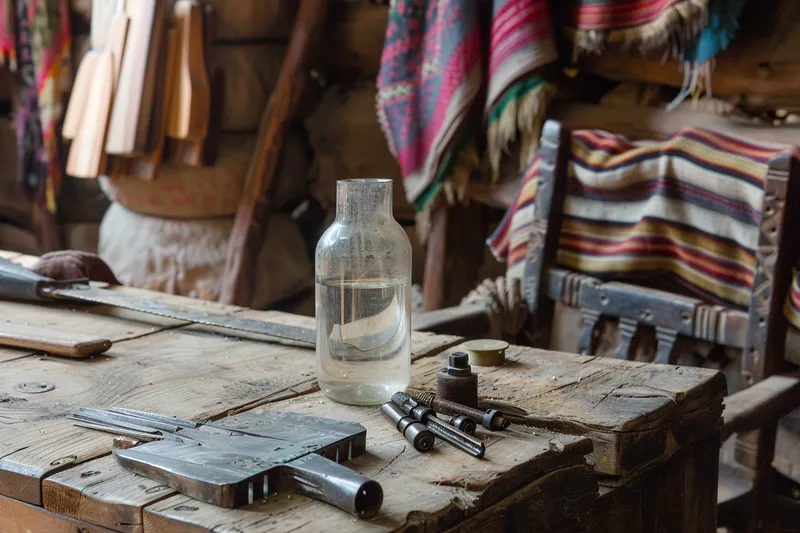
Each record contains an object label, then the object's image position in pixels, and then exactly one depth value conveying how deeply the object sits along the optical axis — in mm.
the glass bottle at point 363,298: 1535
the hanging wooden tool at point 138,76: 3320
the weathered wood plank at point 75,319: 1857
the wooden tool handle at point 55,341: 1717
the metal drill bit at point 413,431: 1422
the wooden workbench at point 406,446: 1327
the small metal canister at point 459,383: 1515
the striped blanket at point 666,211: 2008
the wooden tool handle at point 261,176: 3481
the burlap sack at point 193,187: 3568
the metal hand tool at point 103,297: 1814
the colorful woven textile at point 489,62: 2430
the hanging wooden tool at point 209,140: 3417
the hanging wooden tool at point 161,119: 3382
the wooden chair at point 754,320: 1898
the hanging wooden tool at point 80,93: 3516
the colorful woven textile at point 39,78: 3980
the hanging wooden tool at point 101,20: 3520
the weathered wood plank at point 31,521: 1358
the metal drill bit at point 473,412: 1475
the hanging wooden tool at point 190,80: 3329
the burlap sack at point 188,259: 3682
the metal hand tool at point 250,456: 1310
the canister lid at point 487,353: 1686
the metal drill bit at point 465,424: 1457
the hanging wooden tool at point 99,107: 3419
